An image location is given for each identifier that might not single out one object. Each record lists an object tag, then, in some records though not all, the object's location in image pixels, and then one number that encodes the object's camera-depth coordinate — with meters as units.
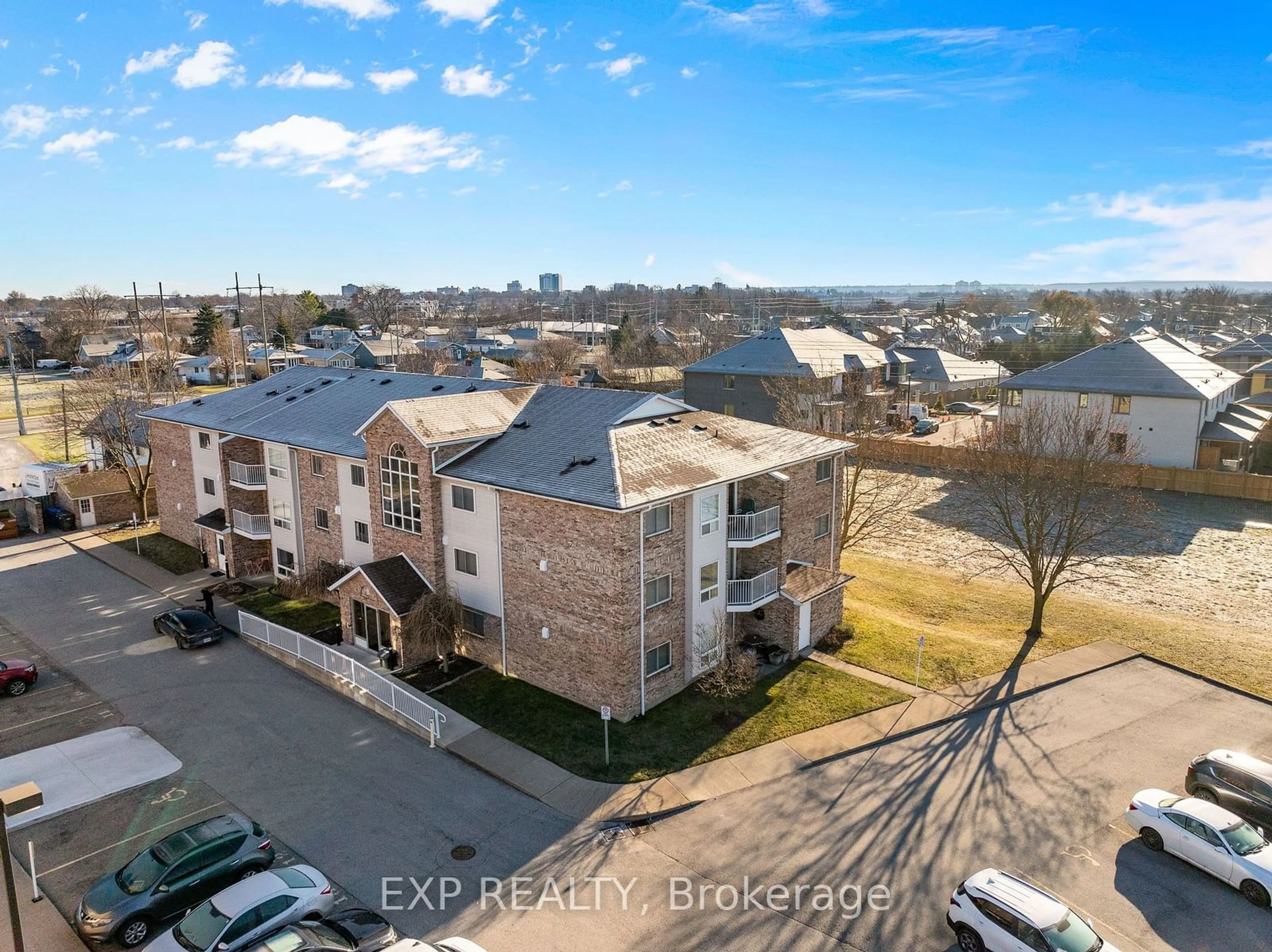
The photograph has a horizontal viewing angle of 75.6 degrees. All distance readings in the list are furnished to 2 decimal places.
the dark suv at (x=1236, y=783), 17.94
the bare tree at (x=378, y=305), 155.38
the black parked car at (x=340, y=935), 13.62
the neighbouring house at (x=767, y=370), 58.16
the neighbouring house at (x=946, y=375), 81.06
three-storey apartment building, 22.41
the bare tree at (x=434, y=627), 25.22
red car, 24.31
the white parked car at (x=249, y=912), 13.93
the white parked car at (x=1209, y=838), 15.93
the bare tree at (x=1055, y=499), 29.08
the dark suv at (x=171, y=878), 14.79
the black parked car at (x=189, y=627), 27.56
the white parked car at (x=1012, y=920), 13.84
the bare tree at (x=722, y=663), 22.75
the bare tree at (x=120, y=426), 43.06
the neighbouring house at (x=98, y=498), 42.06
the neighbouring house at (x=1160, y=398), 49.97
